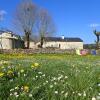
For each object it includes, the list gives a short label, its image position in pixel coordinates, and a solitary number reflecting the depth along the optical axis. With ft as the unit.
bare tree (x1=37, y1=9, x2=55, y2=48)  112.60
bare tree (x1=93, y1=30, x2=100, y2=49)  84.96
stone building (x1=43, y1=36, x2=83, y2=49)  150.90
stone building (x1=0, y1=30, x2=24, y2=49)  91.23
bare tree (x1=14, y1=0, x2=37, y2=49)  102.86
